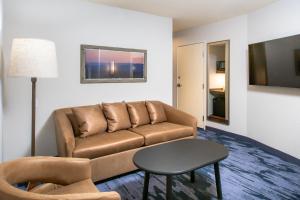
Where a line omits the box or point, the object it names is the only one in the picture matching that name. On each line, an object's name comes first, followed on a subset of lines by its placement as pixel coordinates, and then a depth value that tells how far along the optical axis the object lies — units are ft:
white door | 16.25
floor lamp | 6.77
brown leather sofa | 8.09
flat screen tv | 9.78
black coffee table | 5.92
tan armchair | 4.92
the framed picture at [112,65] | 10.91
